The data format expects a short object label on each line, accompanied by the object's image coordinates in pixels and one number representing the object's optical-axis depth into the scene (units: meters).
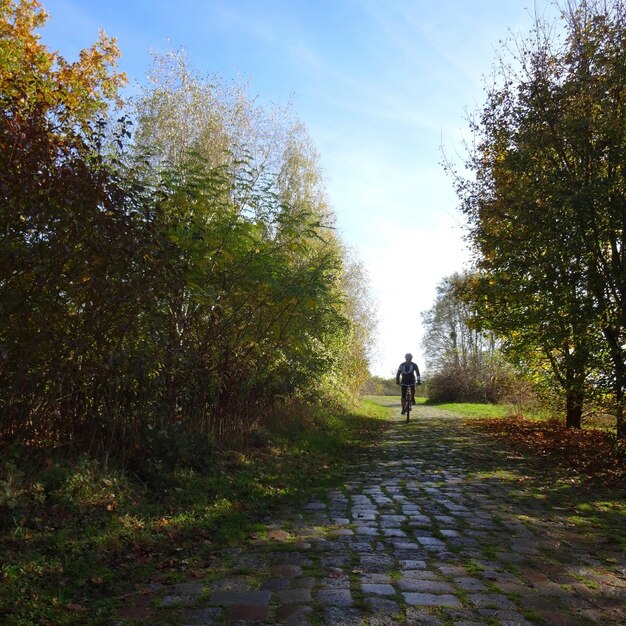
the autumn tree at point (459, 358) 32.06
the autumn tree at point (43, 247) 4.75
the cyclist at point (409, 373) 18.05
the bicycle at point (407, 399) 18.44
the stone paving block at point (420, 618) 3.29
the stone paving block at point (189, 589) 3.79
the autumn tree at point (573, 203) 9.67
